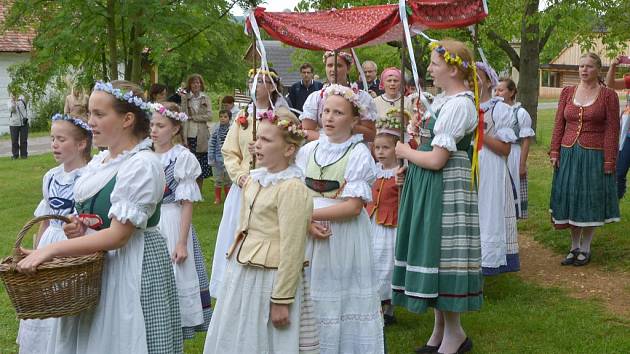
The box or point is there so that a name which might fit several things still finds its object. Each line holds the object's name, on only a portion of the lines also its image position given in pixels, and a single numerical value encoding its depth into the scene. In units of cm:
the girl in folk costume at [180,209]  544
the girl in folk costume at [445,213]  502
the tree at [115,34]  1065
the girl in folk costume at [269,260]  381
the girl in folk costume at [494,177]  673
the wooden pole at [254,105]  566
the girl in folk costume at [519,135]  809
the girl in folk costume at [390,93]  751
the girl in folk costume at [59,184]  464
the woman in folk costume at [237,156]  645
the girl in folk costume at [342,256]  478
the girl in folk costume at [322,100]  546
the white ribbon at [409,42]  492
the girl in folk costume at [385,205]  582
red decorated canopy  535
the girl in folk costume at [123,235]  354
